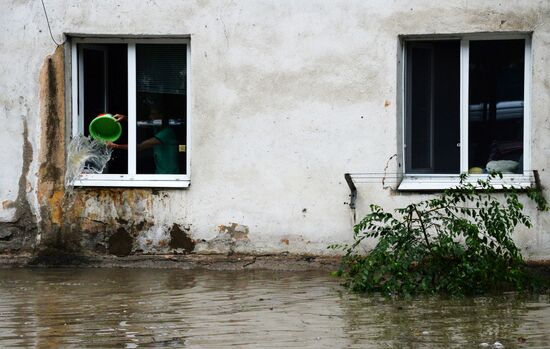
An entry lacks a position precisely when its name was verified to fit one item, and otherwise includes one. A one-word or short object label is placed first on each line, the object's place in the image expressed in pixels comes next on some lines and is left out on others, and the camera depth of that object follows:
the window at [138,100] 12.79
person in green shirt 12.90
